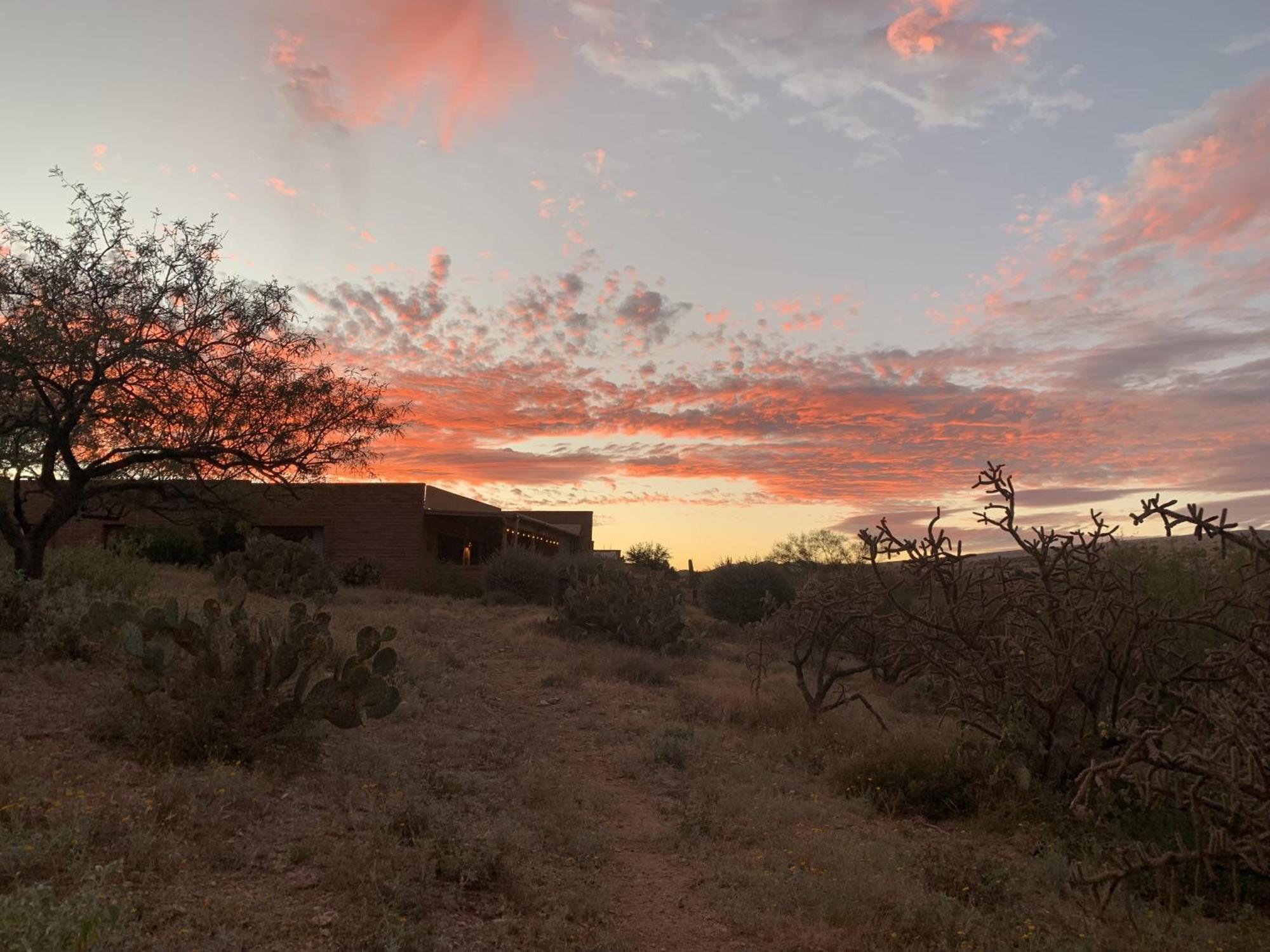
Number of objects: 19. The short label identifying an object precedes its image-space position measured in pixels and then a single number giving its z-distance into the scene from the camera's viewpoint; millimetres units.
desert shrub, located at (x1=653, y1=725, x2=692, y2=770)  10211
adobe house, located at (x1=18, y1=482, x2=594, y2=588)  30562
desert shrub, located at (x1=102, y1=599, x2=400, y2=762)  7625
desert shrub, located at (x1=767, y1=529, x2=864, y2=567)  37781
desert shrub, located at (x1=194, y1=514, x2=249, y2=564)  29000
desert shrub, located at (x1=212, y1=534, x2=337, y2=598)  21500
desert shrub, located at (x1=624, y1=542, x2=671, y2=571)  44969
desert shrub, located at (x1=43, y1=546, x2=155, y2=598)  13125
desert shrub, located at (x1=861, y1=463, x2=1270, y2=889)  6566
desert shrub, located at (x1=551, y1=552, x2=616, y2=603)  26406
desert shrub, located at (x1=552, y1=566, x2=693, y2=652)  19234
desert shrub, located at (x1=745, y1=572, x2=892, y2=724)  11297
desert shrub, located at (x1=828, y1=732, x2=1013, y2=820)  9039
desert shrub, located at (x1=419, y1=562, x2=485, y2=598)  28984
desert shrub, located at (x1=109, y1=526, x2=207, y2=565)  28203
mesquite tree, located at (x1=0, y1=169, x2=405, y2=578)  11320
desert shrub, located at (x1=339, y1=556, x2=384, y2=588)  28281
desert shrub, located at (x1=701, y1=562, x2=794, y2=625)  28047
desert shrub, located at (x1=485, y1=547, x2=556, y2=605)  28078
